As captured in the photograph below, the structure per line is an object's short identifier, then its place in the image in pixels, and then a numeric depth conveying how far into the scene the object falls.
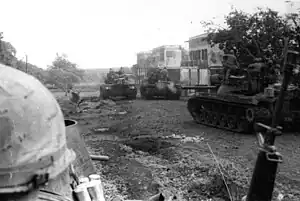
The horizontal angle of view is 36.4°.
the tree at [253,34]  20.31
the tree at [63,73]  33.72
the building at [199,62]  31.28
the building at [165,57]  49.41
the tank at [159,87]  25.48
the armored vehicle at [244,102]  11.95
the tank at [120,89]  26.91
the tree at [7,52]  16.75
